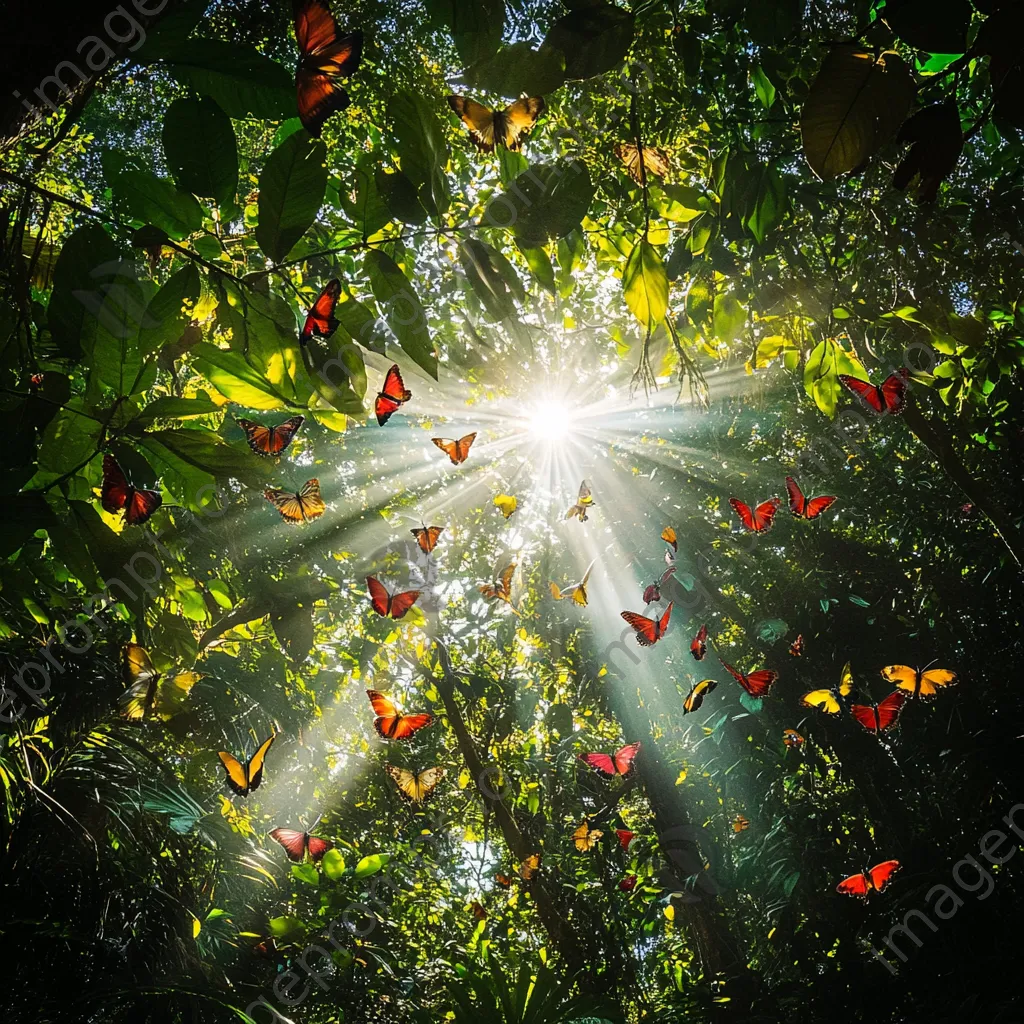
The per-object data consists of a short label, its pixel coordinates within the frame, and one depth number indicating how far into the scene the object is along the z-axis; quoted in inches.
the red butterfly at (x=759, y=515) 125.4
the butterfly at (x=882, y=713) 137.7
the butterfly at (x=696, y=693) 141.4
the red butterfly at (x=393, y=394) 59.2
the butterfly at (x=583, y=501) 180.9
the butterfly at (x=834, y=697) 165.6
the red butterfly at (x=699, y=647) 118.8
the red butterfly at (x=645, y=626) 146.1
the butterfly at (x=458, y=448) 117.4
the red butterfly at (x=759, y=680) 155.4
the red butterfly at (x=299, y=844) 153.3
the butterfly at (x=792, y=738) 181.2
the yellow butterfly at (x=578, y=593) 154.8
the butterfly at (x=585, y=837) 237.5
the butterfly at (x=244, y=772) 110.3
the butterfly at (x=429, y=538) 136.8
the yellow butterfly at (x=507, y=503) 173.4
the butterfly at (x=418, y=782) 206.8
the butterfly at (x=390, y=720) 150.1
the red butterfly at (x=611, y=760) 181.5
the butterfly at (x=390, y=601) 124.7
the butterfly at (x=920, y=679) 144.2
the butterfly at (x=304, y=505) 88.8
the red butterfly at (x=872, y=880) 134.3
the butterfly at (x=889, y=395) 65.6
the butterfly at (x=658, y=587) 157.0
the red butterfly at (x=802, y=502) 139.1
